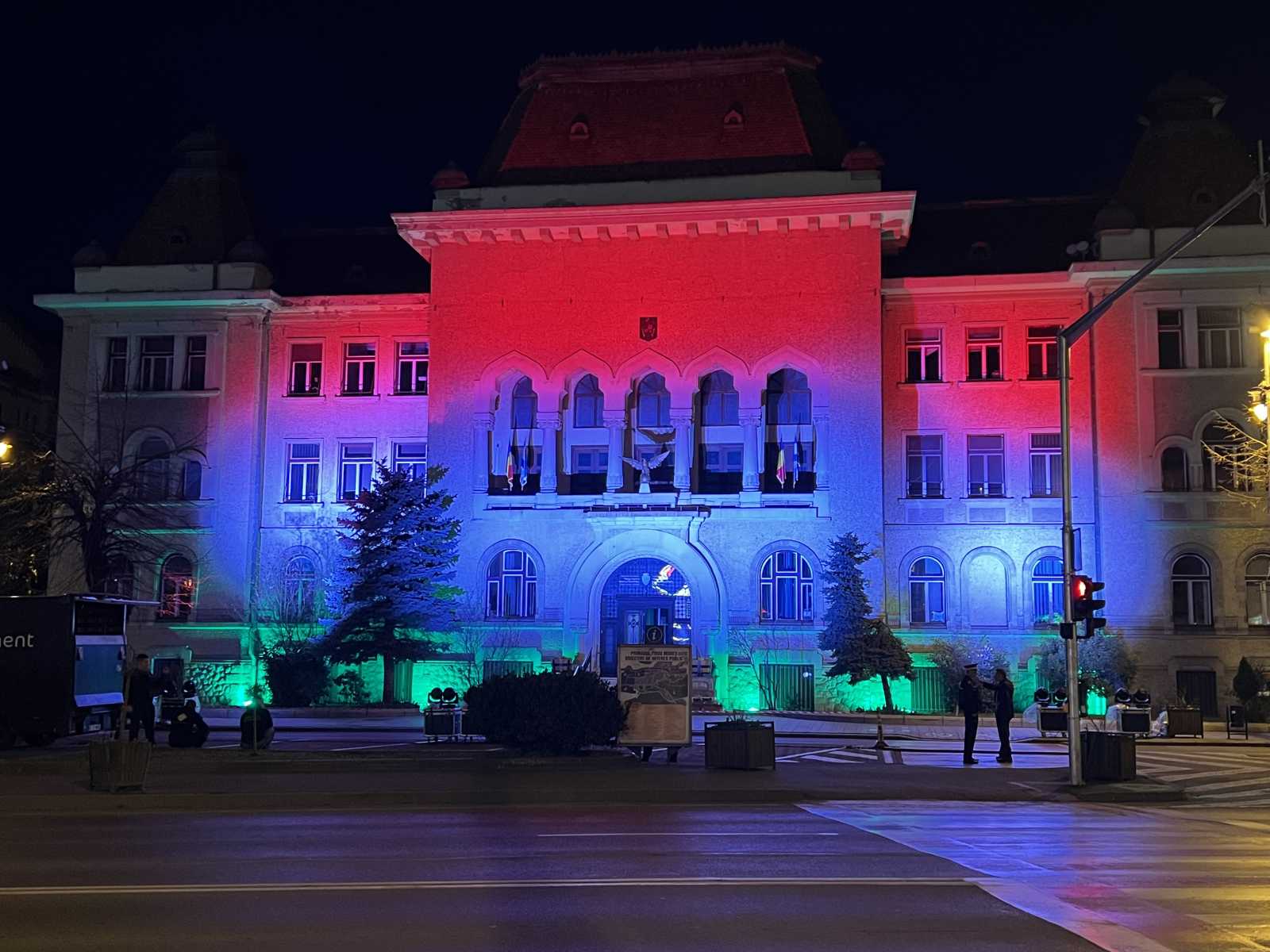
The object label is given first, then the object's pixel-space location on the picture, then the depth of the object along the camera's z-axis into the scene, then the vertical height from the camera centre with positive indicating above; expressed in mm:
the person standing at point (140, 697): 25250 -1054
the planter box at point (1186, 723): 32969 -1637
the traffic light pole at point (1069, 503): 20594 +2454
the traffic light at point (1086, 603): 22047 +814
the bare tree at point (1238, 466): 34656 +5194
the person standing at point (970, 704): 25406 -979
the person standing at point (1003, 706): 25297 -1003
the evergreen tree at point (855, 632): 37344 +507
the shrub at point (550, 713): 23625 -1158
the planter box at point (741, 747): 22656 -1614
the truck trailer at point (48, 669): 26562 -563
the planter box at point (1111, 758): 21859 -1667
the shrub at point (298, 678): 39188 -995
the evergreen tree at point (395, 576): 38469 +1940
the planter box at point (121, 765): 19906 -1809
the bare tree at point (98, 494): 37125 +4154
